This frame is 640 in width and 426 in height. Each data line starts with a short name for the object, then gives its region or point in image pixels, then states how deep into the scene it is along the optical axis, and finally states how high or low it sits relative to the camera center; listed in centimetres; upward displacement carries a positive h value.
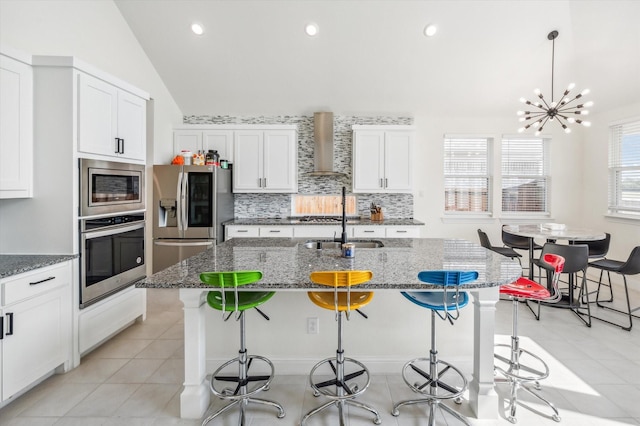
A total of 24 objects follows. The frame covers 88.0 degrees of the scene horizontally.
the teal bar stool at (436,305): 174 -53
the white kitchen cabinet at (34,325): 203 -78
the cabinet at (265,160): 505 +78
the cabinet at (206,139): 506 +109
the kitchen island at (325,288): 178 -37
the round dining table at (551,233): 369 -23
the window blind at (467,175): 565 +64
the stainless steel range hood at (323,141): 515 +109
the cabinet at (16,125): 228 +60
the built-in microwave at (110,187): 264 +20
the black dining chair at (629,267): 340 -57
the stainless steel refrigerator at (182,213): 445 -4
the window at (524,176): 561 +63
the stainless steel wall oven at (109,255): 266 -40
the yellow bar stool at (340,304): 172 -53
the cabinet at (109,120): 262 +78
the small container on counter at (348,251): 235 -28
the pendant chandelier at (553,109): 364 +149
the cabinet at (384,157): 506 +84
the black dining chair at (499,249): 454 -51
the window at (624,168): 471 +67
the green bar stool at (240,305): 173 -54
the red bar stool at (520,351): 210 -96
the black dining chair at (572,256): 338 -44
